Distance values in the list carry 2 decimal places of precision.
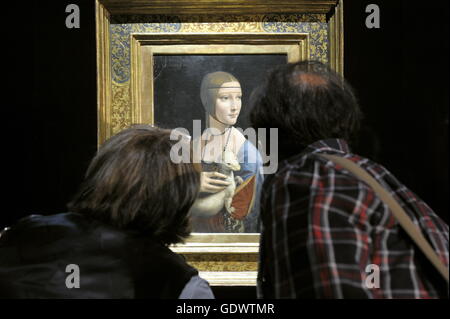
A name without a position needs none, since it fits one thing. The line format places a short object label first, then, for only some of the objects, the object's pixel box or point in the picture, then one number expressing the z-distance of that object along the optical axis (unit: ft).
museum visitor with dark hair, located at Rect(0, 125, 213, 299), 4.74
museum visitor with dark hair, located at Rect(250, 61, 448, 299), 4.44
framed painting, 8.68
